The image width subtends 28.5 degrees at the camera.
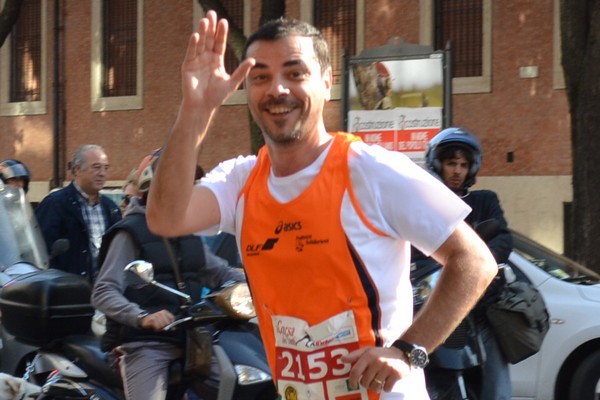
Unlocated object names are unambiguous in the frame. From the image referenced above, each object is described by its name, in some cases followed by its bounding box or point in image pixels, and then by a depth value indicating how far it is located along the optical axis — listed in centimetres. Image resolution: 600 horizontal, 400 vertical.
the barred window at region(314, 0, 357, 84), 2277
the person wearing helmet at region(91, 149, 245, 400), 518
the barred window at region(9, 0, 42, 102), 2694
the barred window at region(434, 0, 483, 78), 2139
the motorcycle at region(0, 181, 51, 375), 712
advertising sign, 1390
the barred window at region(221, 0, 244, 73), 2367
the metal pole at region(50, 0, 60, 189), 2572
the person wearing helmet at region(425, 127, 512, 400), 548
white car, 805
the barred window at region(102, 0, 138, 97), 2536
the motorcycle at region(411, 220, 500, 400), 533
